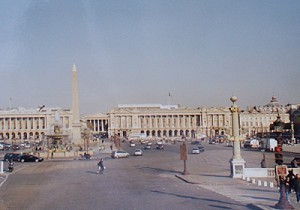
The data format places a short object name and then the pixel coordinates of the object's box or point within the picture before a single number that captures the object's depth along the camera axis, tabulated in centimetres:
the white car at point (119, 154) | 5056
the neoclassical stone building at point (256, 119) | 17888
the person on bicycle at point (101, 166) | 3095
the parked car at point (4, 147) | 8656
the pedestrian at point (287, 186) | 1550
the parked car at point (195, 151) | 5744
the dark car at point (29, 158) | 4668
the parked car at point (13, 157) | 4686
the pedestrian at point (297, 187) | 1670
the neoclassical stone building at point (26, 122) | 15750
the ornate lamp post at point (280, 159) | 1448
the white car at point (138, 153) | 5394
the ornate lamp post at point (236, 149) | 2591
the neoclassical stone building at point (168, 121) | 17625
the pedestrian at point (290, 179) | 1686
